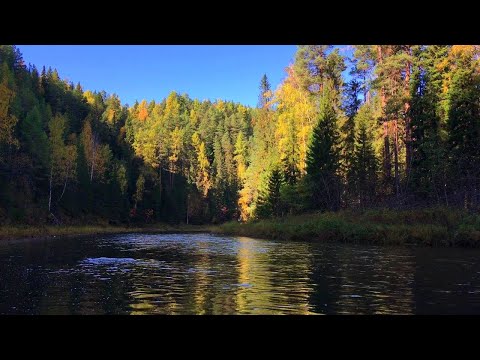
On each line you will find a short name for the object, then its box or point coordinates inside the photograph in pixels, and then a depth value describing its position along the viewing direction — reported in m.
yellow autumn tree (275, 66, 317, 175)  53.09
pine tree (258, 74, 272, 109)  94.72
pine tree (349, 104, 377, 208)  39.97
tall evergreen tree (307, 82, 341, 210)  42.47
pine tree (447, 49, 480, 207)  34.66
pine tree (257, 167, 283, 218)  50.00
